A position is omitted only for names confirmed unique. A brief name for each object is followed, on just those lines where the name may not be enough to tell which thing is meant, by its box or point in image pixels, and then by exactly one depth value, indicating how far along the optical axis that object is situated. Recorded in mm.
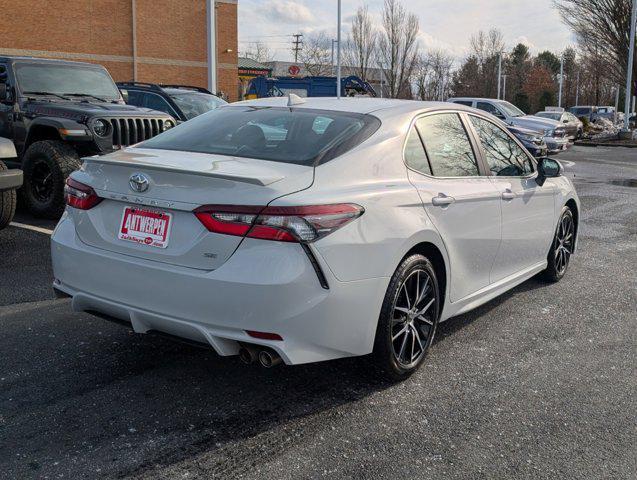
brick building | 32719
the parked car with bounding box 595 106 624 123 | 58500
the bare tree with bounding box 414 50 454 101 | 50969
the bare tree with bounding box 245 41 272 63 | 78000
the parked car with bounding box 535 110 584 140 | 30486
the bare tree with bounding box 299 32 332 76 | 60456
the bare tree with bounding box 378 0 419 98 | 43844
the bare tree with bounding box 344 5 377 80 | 45125
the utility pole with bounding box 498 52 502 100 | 56969
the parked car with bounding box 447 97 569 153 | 21266
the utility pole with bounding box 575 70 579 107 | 77681
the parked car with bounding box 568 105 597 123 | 57469
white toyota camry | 3117
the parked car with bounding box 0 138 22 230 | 6363
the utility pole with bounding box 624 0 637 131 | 30777
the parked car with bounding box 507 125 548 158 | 17861
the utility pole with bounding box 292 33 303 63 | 80312
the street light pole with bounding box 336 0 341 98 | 36031
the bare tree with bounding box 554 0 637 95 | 32469
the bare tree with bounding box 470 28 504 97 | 62281
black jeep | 8266
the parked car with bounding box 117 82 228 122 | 12023
